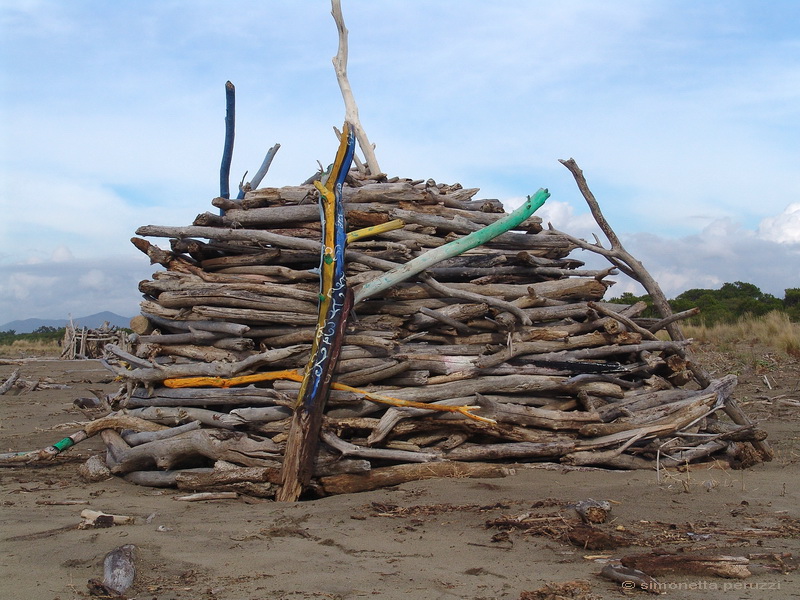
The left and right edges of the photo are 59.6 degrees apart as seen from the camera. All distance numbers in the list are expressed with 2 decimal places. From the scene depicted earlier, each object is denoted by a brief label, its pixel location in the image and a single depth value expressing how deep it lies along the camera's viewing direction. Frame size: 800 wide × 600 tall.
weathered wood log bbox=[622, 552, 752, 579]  3.44
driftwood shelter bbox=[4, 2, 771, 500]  5.96
